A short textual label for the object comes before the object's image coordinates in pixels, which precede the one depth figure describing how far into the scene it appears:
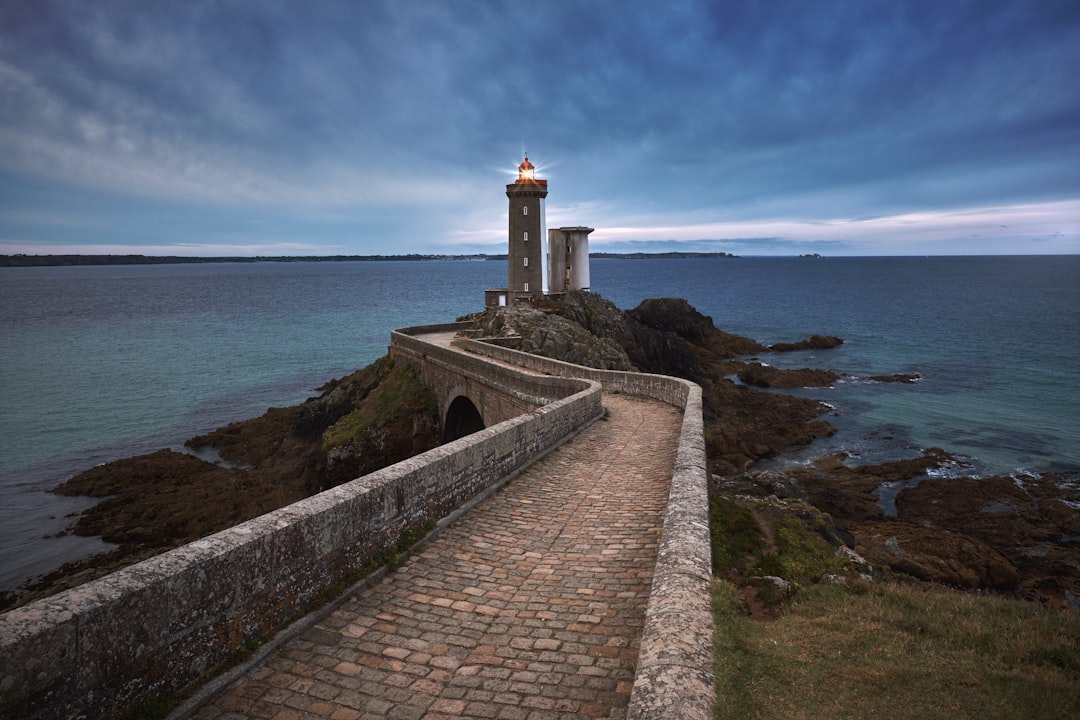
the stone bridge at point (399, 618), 3.35
